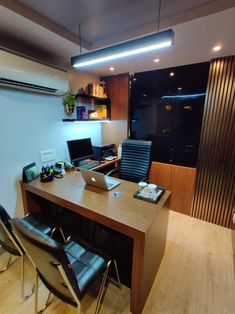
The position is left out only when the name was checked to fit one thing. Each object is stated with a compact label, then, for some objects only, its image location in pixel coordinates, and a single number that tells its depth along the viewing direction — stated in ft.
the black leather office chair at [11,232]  4.28
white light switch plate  7.74
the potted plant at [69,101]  8.30
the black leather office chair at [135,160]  8.43
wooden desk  4.08
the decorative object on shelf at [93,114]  9.90
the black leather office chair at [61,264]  2.89
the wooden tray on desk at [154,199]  5.13
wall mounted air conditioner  5.40
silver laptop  5.75
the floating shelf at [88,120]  8.38
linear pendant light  4.42
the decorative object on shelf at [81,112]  9.10
